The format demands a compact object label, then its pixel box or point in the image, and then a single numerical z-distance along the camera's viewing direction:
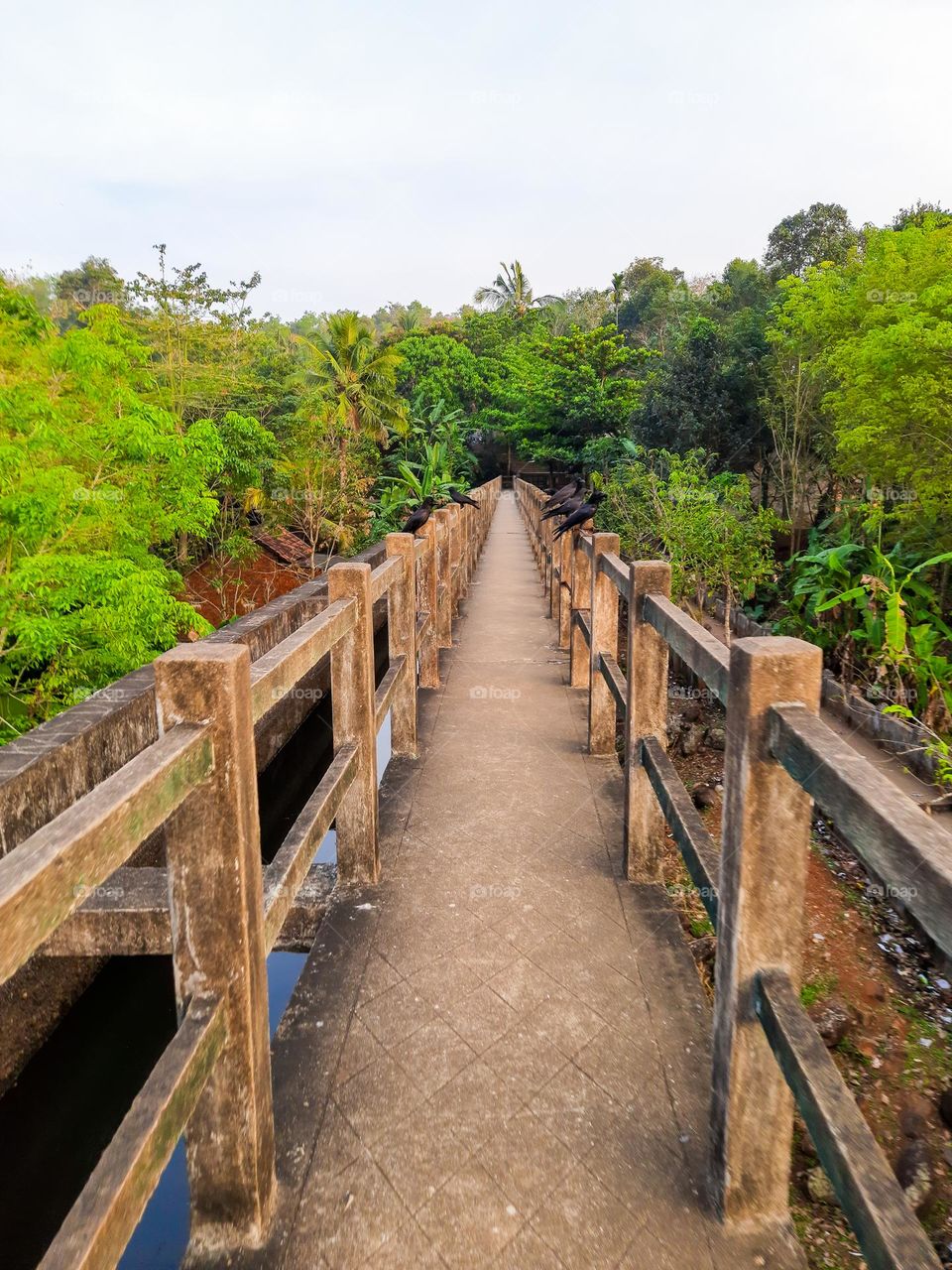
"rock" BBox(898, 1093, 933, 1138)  3.33
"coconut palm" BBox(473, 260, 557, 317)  52.22
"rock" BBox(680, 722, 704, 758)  7.31
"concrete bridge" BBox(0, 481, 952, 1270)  1.22
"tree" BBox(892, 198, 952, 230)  18.44
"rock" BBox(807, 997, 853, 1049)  3.73
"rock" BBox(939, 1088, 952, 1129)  3.41
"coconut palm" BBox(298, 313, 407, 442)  24.06
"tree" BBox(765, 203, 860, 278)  28.75
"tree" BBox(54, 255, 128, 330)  25.88
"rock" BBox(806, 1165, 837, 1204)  2.30
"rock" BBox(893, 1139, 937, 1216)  2.84
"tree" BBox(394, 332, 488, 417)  36.06
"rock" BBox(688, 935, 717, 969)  3.78
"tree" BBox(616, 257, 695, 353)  42.44
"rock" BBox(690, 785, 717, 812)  6.04
